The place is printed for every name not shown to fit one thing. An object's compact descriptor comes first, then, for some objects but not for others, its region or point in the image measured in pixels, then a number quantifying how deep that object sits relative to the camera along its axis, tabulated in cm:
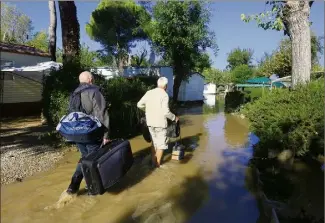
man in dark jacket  464
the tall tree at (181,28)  2027
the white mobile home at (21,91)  1391
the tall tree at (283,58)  3175
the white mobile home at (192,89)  2965
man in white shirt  607
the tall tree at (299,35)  768
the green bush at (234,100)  2117
